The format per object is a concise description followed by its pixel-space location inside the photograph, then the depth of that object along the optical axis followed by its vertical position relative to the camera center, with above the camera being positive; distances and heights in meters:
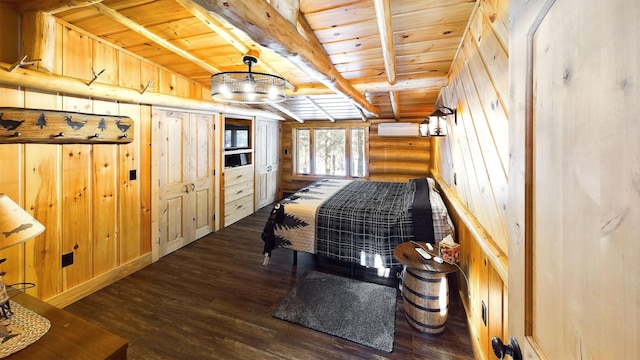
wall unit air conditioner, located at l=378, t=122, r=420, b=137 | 5.38 +0.95
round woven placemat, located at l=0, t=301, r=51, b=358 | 1.12 -0.68
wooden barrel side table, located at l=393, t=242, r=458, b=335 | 2.13 -0.94
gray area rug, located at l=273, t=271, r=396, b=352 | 2.18 -1.21
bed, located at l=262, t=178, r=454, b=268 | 2.77 -0.52
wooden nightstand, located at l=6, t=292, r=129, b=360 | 1.12 -0.72
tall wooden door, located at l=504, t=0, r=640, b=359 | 0.39 +0.00
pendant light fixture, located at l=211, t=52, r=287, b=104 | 2.25 +0.77
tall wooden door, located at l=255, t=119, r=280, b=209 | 5.79 +0.37
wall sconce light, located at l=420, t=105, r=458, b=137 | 2.97 +0.59
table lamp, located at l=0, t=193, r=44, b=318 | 1.17 -0.23
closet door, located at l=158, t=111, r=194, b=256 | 3.58 -0.06
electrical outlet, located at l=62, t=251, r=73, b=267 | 2.56 -0.78
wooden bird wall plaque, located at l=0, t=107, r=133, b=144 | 2.09 +0.44
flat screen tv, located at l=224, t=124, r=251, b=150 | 4.79 +0.75
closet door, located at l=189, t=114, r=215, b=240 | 4.08 +0.04
